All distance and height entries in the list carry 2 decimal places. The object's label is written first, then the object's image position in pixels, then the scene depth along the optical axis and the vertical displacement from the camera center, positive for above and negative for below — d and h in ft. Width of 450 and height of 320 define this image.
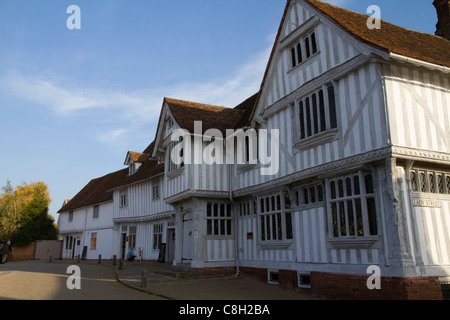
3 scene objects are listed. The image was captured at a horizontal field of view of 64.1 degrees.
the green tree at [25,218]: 124.88 +10.92
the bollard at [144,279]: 40.25 -3.38
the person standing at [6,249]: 86.66 +0.04
